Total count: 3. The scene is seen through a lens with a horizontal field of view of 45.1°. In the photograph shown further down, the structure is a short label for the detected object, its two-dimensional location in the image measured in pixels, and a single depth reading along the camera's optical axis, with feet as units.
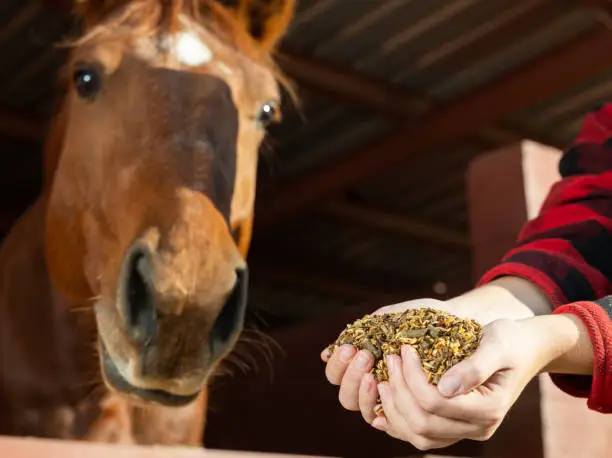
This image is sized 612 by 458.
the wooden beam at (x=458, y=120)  7.09
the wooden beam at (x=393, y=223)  10.70
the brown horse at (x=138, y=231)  3.78
